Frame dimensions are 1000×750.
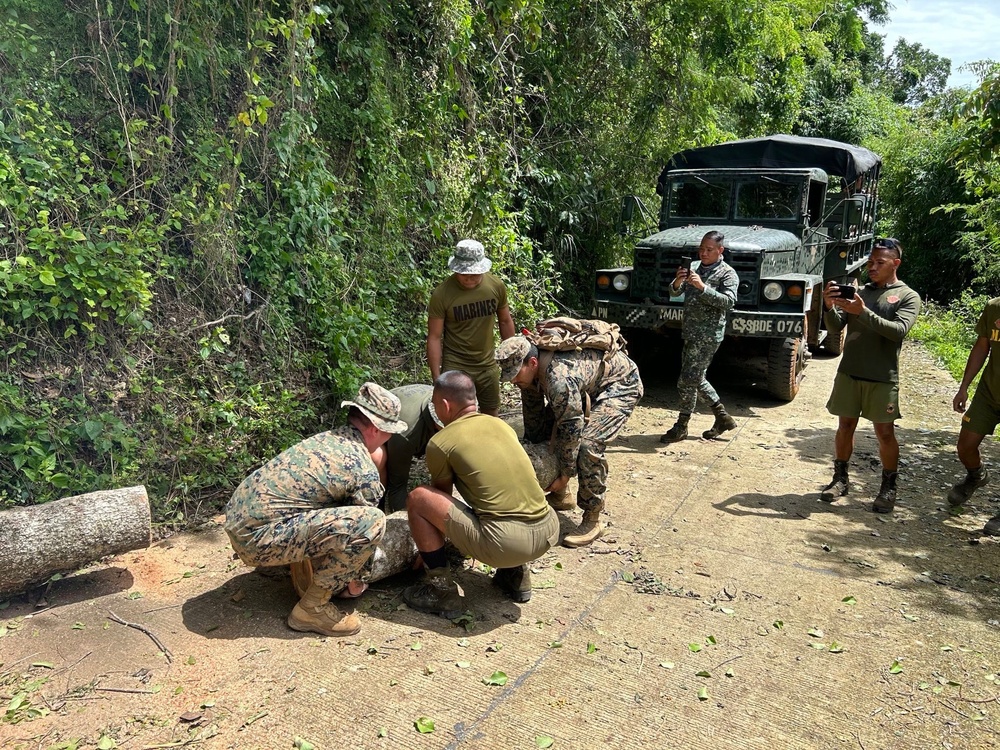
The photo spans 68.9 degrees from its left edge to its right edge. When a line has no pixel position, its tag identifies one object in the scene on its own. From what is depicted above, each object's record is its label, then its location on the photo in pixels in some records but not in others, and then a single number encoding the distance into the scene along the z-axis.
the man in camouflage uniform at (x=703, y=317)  5.94
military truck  6.85
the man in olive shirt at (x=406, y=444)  4.16
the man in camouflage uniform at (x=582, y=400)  4.16
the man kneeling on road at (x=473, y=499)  3.32
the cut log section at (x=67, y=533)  3.34
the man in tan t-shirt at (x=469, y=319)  4.73
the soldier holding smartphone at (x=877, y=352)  4.44
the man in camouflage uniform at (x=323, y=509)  3.14
